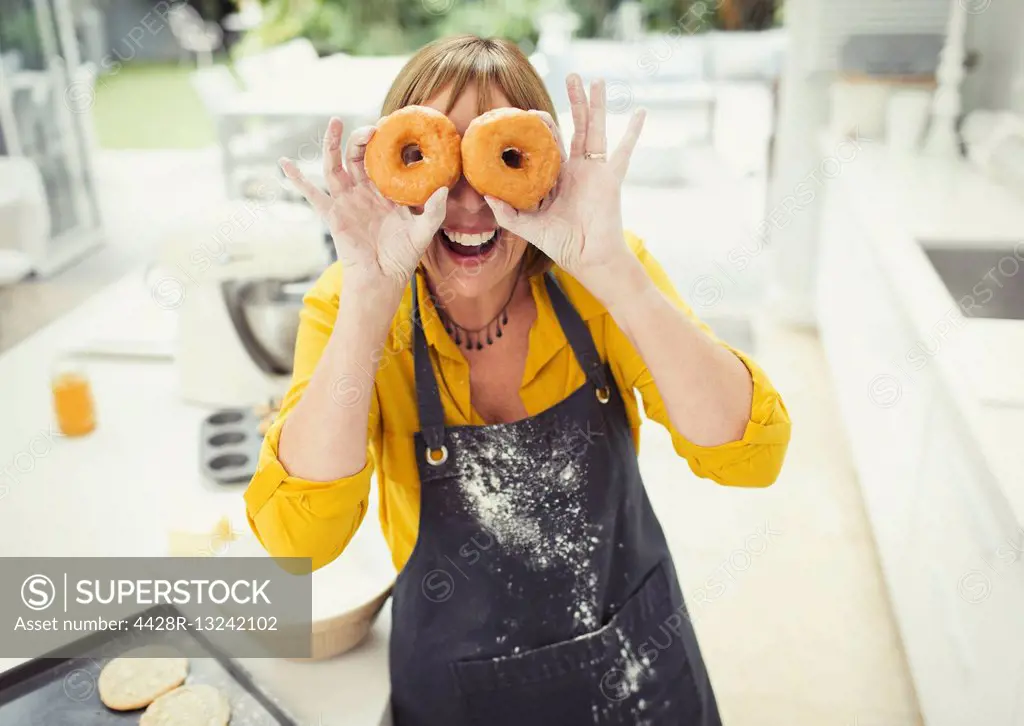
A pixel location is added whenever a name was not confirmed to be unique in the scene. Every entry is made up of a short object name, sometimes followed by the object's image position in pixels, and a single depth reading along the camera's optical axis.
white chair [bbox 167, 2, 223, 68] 12.04
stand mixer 1.69
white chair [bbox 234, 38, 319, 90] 6.13
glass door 4.92
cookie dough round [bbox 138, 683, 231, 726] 0.99
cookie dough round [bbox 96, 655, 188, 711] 1.02
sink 2.27
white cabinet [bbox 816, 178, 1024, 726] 1.38
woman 1.03
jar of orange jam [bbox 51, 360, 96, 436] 1.63
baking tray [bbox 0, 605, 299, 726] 1.01
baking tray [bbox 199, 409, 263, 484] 1.50
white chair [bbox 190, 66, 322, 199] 5.68
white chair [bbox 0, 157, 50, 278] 4.36
